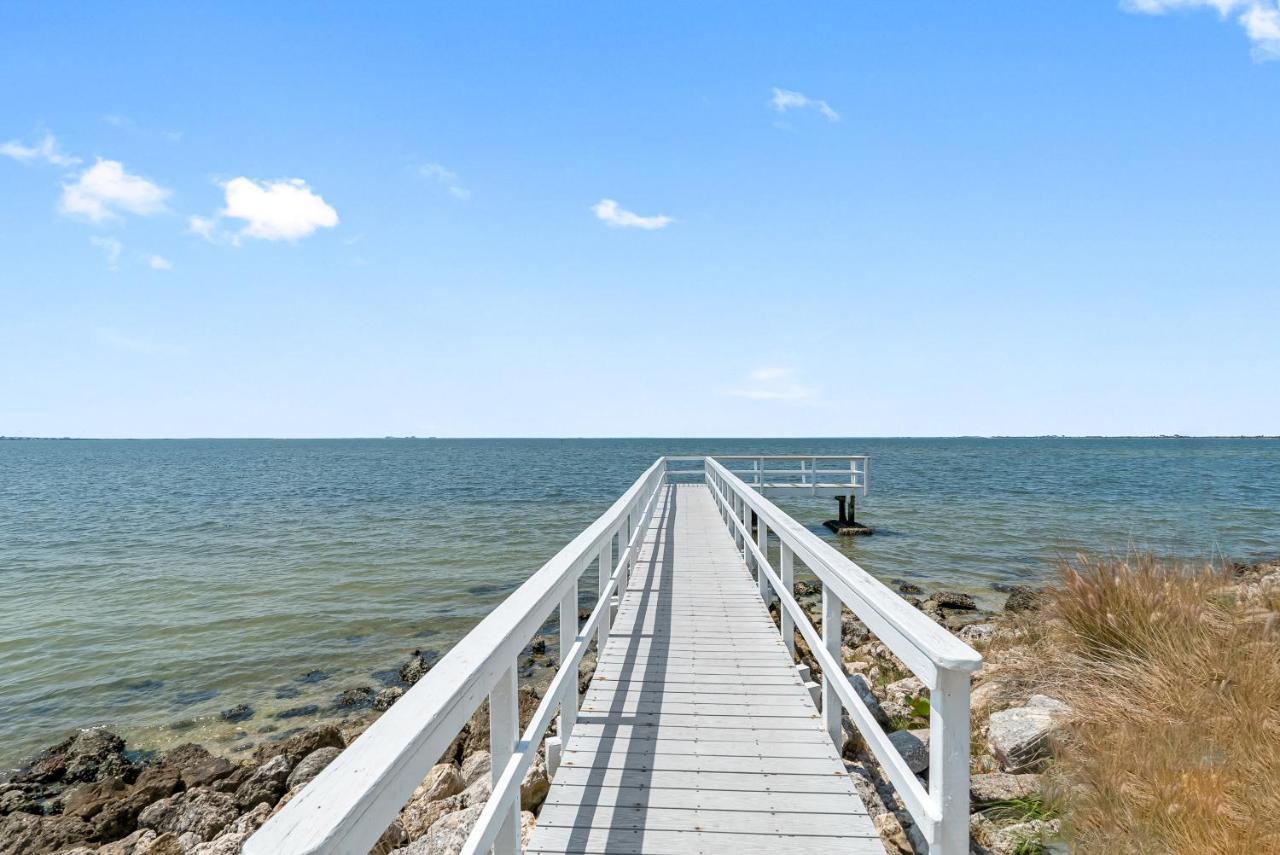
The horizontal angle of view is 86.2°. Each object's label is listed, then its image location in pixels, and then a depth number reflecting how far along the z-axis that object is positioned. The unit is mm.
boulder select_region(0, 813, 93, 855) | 5898
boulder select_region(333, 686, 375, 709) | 9109
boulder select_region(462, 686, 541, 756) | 6977
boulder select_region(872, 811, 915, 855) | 3457
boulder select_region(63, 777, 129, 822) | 6488
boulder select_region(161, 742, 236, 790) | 6969
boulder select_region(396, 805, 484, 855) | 3868
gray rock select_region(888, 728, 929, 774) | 4879
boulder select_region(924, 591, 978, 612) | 12617
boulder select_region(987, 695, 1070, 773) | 4520
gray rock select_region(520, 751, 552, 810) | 4223
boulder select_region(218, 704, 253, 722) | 8852
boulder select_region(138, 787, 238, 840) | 5914
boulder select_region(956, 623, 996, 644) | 8989
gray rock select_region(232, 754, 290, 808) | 6337
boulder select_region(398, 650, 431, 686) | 9727
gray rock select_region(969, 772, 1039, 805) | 4121
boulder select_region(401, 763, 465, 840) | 5156
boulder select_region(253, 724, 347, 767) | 7129
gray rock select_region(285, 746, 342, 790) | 6379
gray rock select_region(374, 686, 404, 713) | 8875
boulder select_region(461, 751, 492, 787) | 5730
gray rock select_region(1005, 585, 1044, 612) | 10480
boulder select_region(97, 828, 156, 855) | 5668
